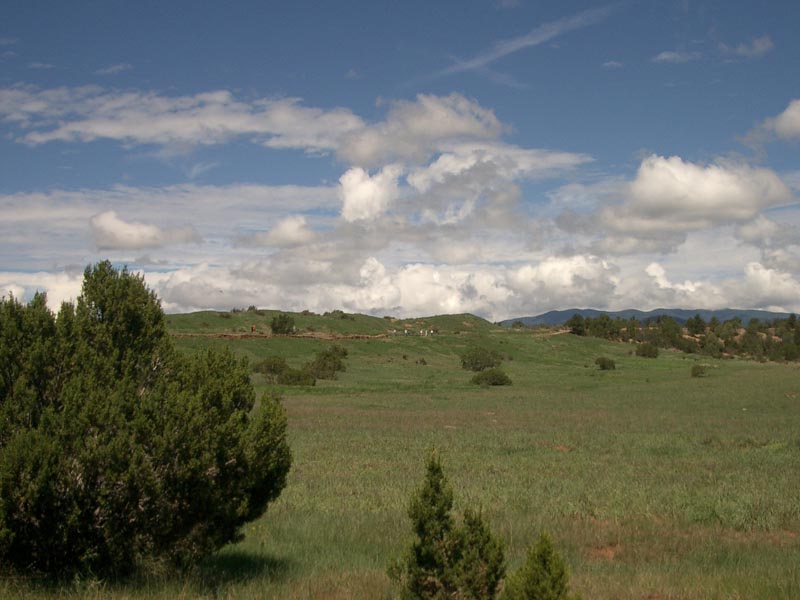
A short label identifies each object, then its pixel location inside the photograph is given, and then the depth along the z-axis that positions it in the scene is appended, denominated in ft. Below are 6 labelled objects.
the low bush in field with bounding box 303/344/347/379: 185.06
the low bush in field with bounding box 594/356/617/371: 244.22
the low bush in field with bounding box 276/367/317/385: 163.63
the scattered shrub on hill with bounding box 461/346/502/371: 227.81
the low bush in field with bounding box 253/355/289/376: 176.14
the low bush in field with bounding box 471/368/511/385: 180.14
